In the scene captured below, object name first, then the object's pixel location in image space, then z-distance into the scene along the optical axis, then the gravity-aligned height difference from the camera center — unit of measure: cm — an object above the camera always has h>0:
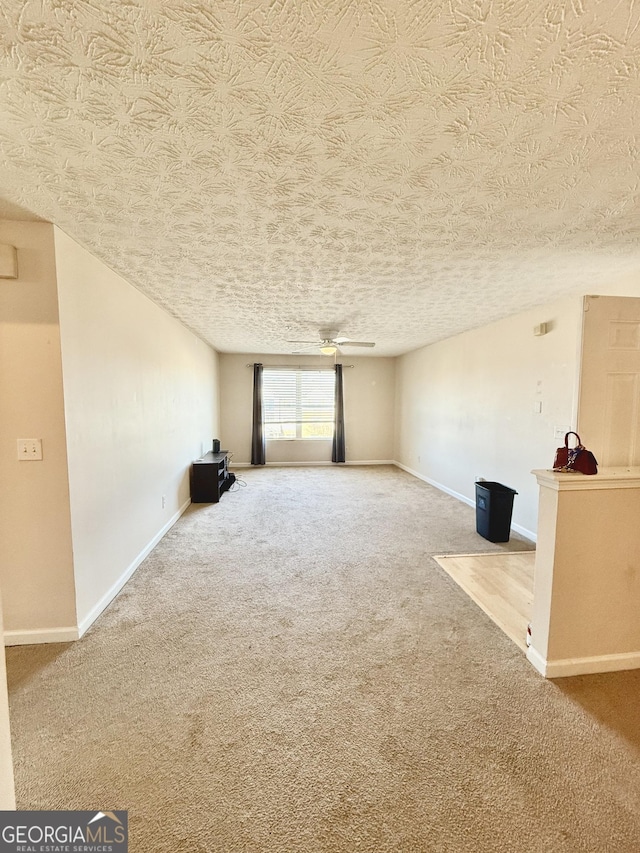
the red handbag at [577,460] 172 -32
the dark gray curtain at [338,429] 711 -67
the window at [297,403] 708 -12
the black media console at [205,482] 469 -118
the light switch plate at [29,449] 192 -30
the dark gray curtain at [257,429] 686 -65
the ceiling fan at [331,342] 453 +76
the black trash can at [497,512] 344 -117
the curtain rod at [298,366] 698 +63
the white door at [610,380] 173 +10
